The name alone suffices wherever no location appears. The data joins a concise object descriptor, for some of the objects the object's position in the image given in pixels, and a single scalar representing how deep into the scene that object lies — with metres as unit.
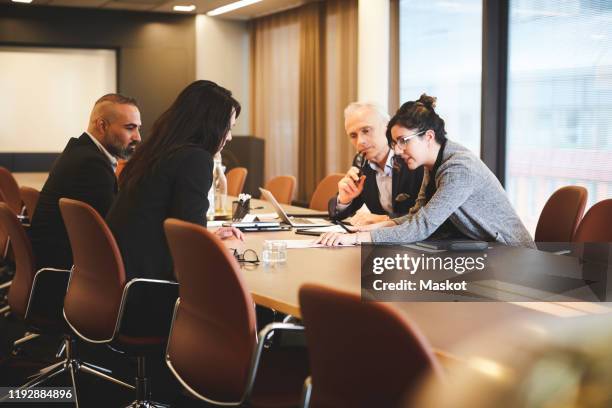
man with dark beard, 3.57
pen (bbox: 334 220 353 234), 3.55
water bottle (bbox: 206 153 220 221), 4.55
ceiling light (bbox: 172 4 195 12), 10.63
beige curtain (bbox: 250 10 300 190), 10.74
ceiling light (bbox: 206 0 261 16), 10.03
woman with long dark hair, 2.97
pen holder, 4.21
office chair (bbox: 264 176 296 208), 5.80
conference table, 1.89
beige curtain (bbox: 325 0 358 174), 9.42
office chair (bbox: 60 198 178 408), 2.90
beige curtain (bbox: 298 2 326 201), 10.00
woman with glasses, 3.11
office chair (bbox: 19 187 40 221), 3.99
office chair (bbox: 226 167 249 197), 6.77
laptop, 4.01
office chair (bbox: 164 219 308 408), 2.21
